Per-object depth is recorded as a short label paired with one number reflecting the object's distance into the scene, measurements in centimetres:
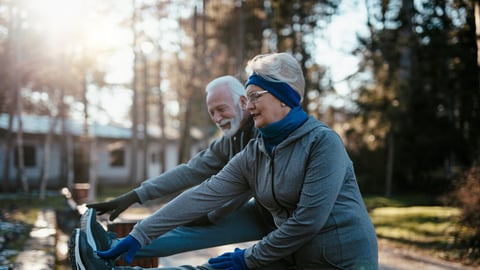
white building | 2805
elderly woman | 217
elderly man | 315
